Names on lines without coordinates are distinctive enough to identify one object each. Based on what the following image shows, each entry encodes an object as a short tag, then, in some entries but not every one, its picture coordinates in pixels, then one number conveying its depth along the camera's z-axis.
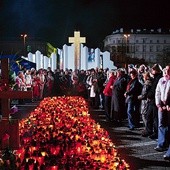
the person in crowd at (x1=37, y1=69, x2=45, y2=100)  25.76
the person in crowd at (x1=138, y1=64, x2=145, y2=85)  15.35
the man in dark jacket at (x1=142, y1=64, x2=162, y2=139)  10.84
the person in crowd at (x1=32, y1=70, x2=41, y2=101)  24.75
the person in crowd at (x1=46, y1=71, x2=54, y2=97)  26.66
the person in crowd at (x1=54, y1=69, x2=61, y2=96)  27.17
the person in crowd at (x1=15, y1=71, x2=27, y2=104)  18.63
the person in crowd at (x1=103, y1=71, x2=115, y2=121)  15.30
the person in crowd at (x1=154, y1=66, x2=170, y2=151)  9.66
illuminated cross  30.62
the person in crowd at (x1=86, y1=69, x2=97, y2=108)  20.26
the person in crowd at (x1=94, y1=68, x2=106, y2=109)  19.61
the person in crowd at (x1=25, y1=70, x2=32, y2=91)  22.79
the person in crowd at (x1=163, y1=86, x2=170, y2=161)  8.85
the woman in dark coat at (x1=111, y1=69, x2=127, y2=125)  14.33
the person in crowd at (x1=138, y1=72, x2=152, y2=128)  11.76
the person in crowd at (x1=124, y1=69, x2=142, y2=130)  13.13
